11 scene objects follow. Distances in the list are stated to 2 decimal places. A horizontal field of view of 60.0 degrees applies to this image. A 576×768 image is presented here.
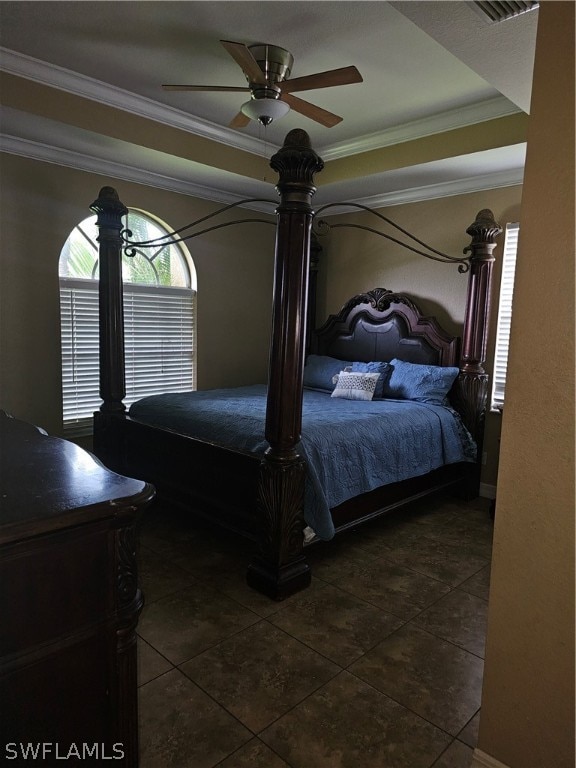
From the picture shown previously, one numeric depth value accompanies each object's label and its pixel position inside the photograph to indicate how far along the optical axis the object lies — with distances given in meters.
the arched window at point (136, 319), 4.07
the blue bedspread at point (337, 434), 2.81
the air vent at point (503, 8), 1.85
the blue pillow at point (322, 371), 4.75
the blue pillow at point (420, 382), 4.04
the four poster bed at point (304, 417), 2.54
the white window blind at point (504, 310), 4.08
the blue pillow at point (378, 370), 4.32
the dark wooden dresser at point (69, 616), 1.02
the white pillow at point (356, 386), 4.18
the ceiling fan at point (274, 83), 2.48
